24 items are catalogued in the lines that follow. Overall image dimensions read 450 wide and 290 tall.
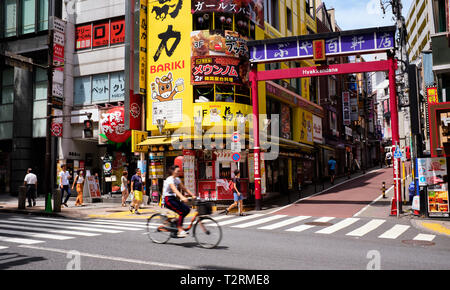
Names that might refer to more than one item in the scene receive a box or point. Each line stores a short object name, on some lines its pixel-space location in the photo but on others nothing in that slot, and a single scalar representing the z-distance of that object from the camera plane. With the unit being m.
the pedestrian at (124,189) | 19.48
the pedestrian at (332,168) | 28.19
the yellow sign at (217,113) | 19.94
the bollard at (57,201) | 16.90
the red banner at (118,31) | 24.19
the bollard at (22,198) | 17.77
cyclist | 8.71
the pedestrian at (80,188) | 20.42
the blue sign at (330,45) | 16.73
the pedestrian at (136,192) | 17.58
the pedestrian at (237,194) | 16.52
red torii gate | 16.50
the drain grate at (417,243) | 9.30
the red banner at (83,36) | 25.25
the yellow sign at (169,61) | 20.78
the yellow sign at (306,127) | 30.97
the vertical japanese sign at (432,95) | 17.83
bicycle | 8.39
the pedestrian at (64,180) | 19.16
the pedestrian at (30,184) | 18.78
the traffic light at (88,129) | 17.03
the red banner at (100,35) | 24.77
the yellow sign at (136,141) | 21.20
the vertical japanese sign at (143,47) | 21.94
